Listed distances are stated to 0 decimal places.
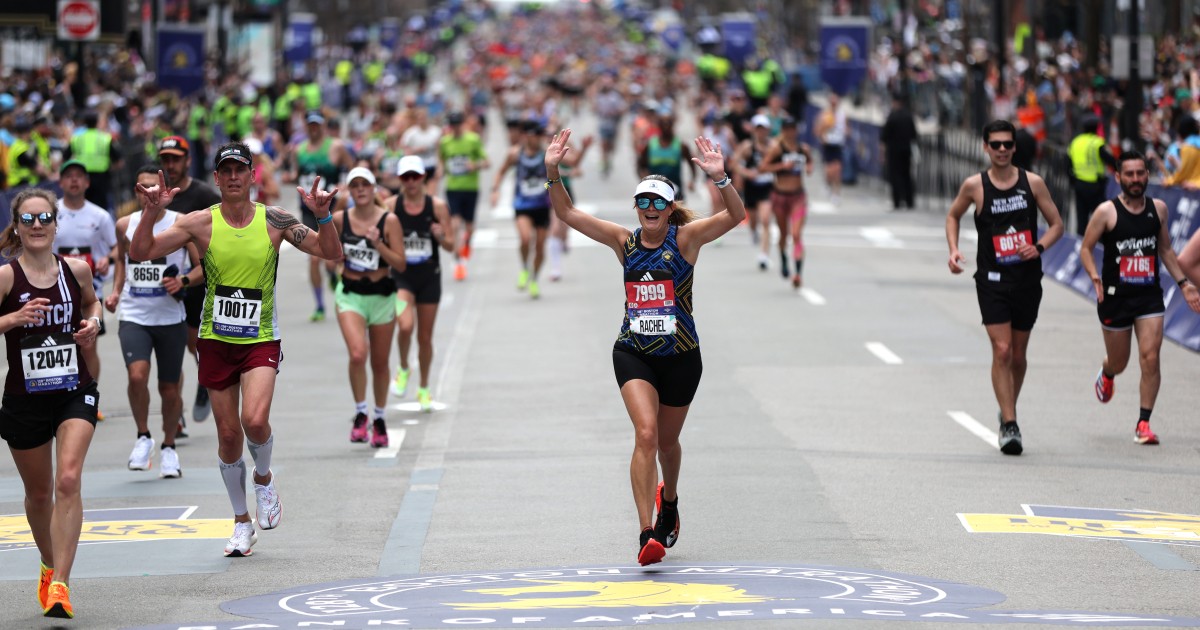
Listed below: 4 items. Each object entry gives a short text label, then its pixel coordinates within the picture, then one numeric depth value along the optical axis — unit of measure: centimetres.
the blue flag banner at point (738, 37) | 7431
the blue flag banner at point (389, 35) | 12218
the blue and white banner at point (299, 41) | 7225
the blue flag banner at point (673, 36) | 12481
